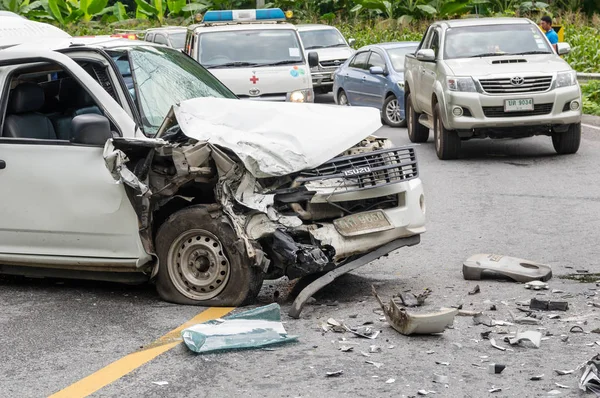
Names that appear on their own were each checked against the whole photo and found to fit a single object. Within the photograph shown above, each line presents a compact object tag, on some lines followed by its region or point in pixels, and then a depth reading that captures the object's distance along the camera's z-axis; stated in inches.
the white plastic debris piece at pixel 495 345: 336.8
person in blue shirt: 1205.6
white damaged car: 395.2
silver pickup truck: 847.9
